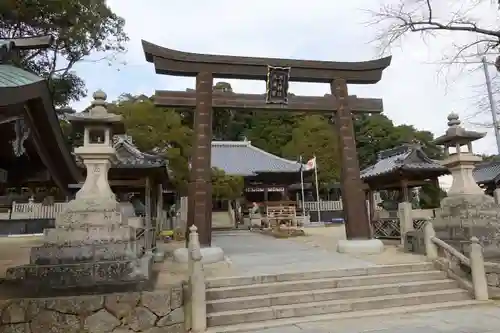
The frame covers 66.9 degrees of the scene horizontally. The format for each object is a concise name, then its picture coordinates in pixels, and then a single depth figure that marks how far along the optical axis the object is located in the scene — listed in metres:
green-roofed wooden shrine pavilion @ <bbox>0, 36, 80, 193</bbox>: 3.81
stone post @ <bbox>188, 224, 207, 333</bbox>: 5.67
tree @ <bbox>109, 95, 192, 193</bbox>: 19.72
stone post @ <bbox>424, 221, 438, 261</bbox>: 8.24
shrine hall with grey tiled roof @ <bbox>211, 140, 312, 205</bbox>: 30.06
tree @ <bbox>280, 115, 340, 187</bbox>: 31.97
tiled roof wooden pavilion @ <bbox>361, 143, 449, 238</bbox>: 15.38
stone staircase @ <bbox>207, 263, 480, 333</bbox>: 6.09
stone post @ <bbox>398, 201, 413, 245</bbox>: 12.19
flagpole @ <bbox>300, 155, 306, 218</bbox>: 28.89
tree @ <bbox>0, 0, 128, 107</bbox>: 15.66
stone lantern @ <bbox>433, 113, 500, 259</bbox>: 8.26
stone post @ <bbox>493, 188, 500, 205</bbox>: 13.32
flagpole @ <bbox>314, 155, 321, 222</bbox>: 29.03
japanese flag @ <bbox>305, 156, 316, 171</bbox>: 26.11
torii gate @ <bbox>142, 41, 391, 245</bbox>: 9.60
